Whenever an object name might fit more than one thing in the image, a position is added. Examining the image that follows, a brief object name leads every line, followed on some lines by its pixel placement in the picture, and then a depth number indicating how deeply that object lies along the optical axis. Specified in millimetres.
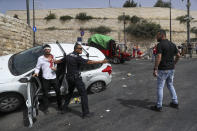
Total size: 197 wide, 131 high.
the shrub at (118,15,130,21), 35000
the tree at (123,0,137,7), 52531
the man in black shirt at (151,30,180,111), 3850
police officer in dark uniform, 3777
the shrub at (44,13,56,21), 36000
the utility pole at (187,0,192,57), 20125
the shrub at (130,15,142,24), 34819
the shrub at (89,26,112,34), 33344
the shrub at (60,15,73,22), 36034
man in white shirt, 3932
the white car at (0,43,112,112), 3896
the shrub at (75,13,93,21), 35969
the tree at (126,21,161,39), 30842
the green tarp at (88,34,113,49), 14711
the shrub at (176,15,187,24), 34719
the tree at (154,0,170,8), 60462
